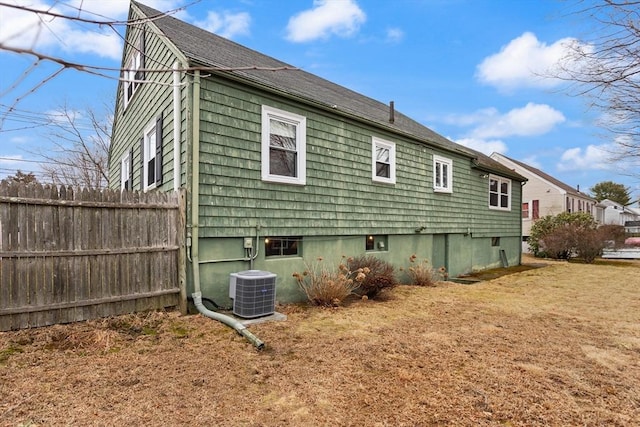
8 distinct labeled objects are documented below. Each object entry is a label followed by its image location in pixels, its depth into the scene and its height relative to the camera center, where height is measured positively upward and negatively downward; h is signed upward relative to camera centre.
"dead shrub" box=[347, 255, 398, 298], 7.16 -1.14
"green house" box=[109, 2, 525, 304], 5.71 +1.16
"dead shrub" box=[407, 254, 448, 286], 9.26 -1.39
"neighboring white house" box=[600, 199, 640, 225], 41.50 +0.96
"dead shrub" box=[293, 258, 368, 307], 6.53 -1.21
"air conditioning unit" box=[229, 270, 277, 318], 5.33 -1.13
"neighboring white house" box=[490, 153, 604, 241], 23.78 +1.71
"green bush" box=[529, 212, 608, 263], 15.28 -0.75
